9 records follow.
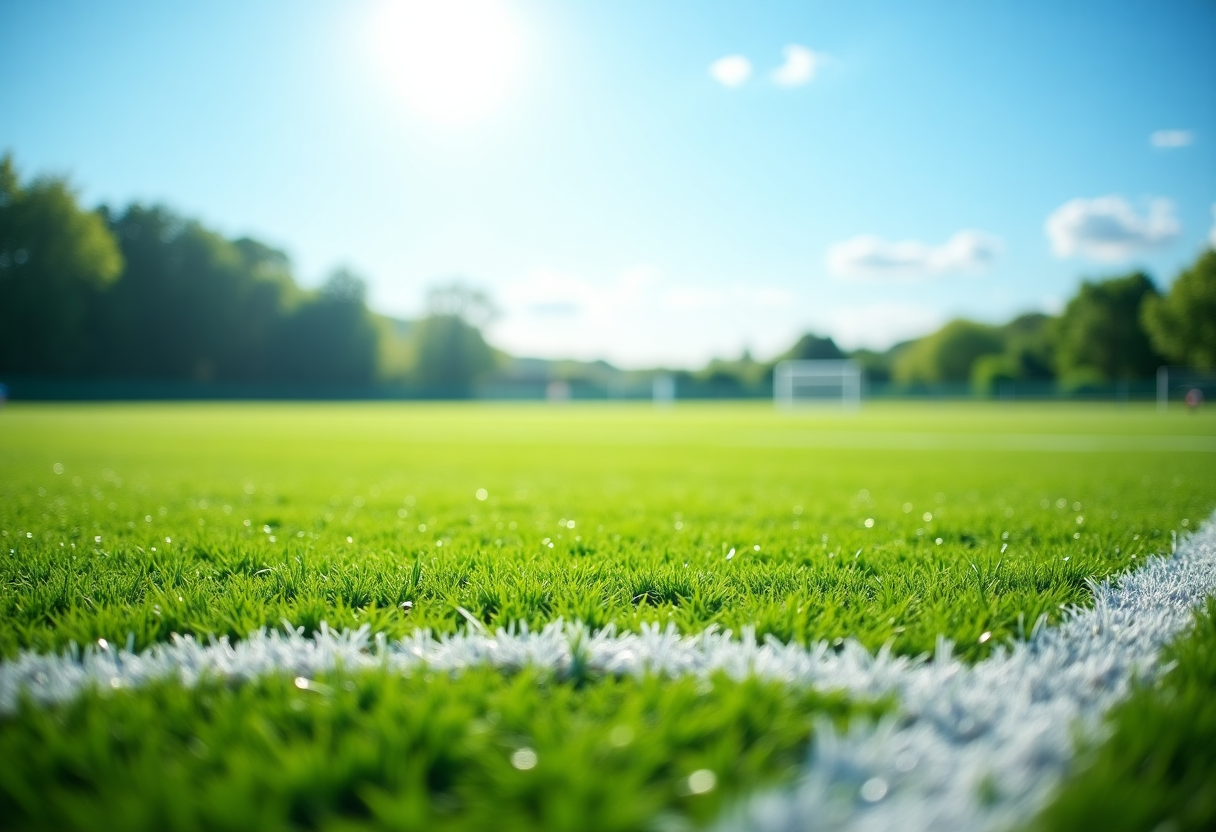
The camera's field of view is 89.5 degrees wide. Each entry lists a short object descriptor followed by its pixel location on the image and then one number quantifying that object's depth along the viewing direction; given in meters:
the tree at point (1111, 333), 54.38
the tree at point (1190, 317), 25.18
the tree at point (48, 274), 20.84
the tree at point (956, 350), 78.75
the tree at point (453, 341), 65.19
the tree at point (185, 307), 47.66
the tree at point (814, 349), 72.25
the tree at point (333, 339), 55.22
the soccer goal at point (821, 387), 40.81
